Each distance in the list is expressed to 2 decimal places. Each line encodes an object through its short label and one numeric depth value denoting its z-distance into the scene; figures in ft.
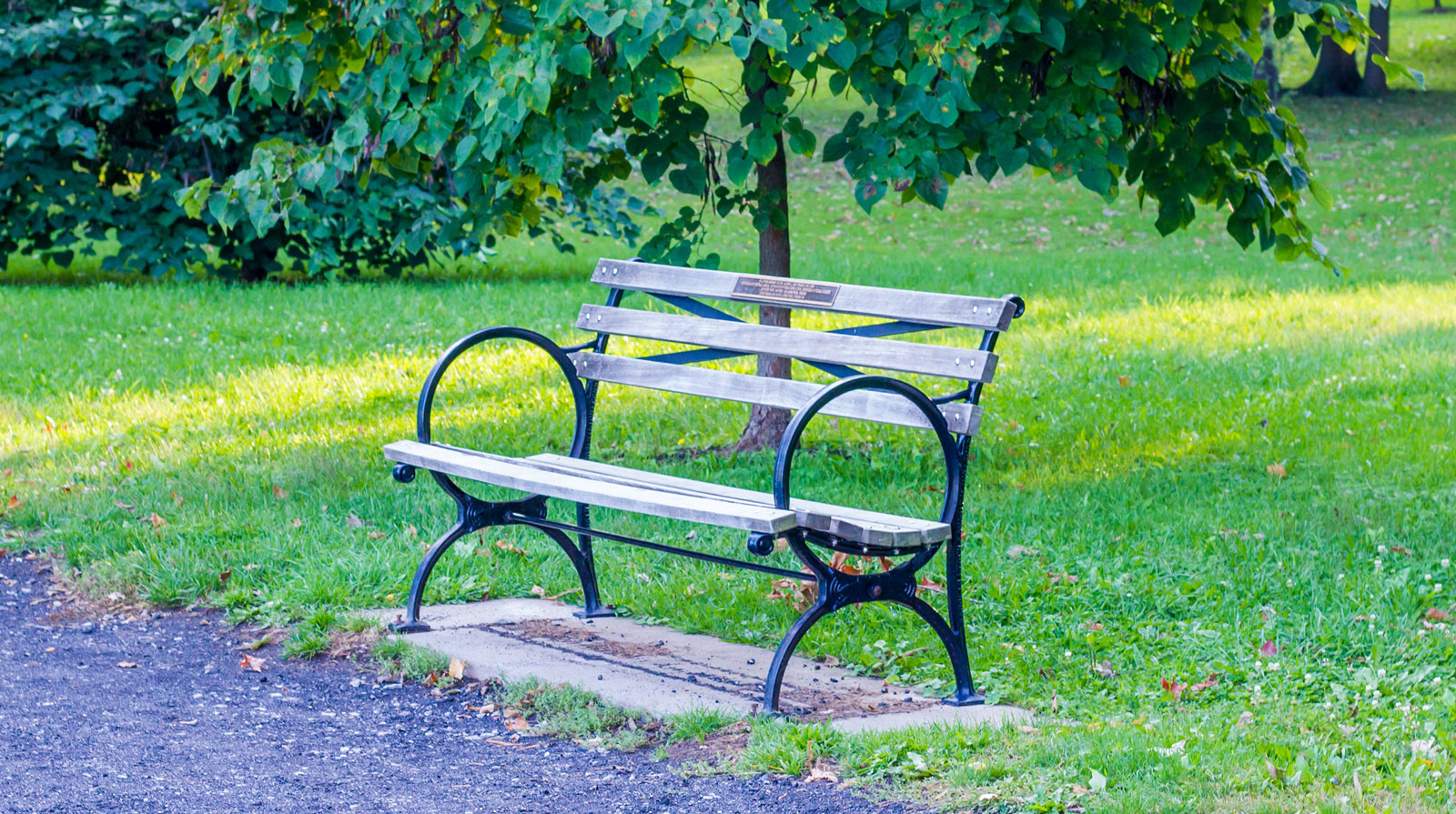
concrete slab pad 23.41
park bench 22.33
